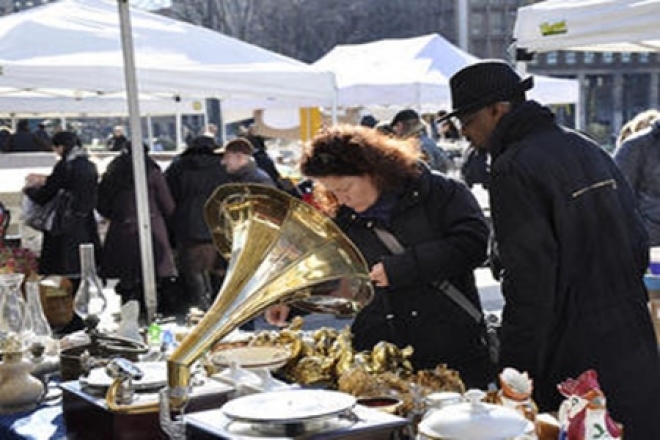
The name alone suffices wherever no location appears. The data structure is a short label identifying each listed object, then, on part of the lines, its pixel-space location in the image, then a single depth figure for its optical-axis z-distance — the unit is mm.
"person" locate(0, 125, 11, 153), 11533
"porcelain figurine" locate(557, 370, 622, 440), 1512
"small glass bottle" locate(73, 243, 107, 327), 2736
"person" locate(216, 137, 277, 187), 6289
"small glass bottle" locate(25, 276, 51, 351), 2650
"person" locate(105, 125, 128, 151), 14734
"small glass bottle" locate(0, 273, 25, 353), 2592
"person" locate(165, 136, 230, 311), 6332
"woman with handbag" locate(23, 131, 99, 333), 6168
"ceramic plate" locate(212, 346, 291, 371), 2213
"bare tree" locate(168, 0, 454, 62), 39875
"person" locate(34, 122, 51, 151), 11341
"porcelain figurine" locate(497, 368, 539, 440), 1690
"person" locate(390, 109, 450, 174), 6707
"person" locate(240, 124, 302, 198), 7199
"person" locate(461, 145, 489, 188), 7684
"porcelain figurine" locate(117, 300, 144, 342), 2684
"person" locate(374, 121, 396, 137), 6473
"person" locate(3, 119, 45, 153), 11398
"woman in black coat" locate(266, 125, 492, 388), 2582
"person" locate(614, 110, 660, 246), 4570
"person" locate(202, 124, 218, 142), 10112
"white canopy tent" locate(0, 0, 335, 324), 4250
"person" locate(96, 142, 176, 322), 5984
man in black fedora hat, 2268
